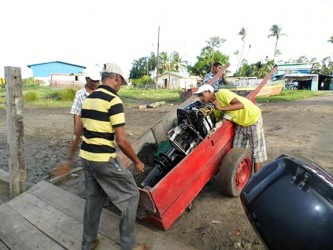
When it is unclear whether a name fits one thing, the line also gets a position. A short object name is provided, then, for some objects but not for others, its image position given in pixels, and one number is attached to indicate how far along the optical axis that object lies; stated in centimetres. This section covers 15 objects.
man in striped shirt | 243
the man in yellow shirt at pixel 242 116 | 389
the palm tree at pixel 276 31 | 6322
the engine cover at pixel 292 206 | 158
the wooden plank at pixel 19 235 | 308
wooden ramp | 303
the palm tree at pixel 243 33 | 5810
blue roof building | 6322
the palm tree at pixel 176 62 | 7025
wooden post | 392
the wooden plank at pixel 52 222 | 306
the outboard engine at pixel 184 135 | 359
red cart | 285
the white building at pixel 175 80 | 5578
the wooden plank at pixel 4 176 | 445
